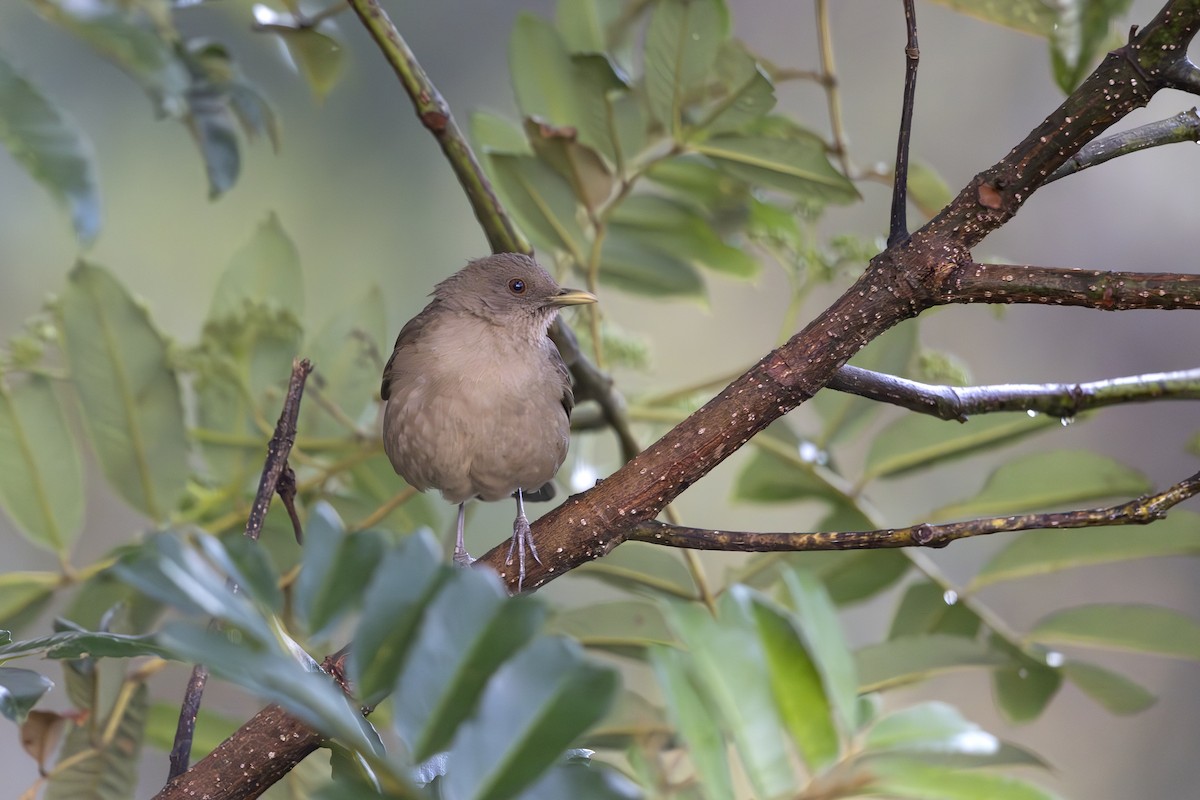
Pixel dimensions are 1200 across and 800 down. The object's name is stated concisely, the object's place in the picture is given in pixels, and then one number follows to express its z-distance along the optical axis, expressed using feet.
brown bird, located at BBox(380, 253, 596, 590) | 14.75
